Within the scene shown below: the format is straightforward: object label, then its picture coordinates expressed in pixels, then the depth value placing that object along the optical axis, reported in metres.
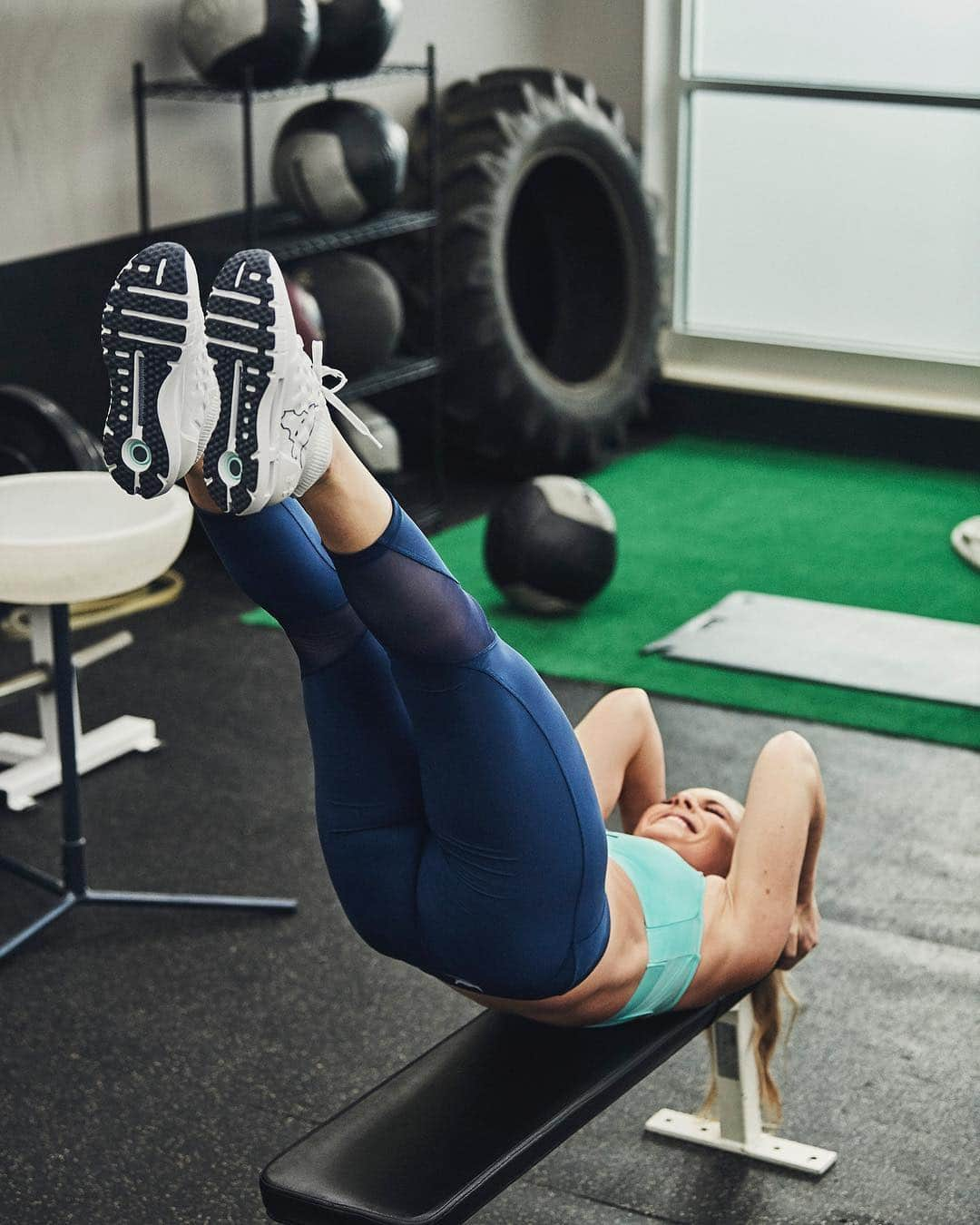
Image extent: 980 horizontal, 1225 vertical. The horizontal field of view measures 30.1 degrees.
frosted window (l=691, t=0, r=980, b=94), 5.73
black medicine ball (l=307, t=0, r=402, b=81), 4.54
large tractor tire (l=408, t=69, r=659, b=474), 5.45
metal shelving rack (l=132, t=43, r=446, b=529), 4.57
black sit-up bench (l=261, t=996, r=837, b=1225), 1.83
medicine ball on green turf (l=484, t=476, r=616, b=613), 4.41
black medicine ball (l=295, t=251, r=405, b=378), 4.76
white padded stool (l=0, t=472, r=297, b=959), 2.84
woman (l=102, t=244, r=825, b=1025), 1.61
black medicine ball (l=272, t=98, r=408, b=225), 4.67
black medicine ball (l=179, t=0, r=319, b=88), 4.32
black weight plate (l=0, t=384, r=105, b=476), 3.73
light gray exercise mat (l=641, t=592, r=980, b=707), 4.12
